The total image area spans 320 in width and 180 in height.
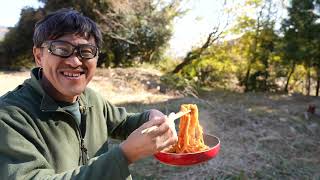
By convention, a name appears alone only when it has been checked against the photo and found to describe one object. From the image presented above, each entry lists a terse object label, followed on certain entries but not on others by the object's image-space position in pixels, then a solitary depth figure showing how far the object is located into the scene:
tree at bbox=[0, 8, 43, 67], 10.47
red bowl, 1.19
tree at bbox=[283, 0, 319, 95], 8.93
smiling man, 0.87
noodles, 1.34
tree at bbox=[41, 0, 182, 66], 9.85
